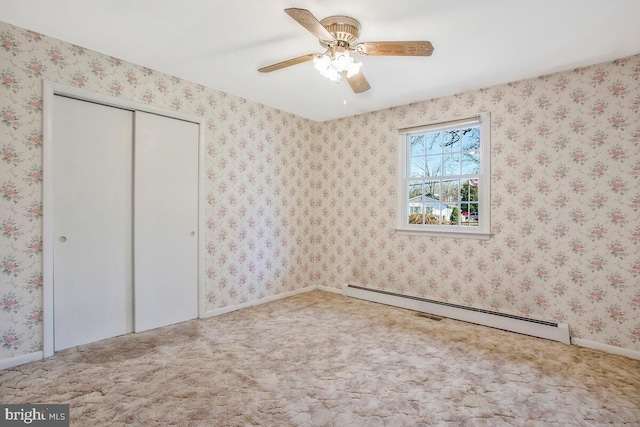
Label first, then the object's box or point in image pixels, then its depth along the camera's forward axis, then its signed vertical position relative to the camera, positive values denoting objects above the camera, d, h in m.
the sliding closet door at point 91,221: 2.61 -0.04
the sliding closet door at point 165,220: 3.04 -0.03
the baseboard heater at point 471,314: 2.90 -0.97
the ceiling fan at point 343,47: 2.01 +1.08
